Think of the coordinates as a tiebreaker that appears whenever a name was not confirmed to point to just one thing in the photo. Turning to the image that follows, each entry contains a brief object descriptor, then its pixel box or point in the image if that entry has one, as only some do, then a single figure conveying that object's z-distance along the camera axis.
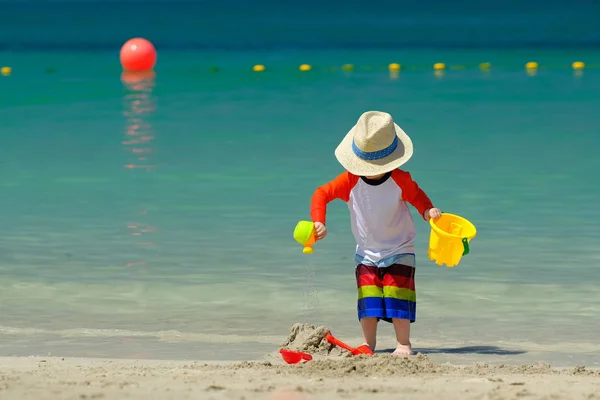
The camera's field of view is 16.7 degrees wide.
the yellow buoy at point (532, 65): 38.95
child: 8.70
